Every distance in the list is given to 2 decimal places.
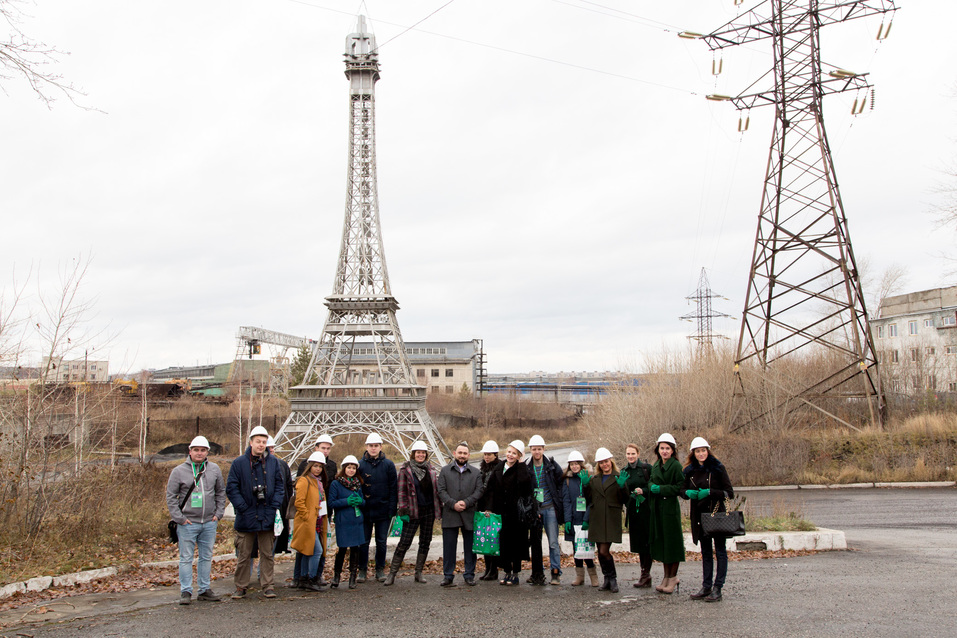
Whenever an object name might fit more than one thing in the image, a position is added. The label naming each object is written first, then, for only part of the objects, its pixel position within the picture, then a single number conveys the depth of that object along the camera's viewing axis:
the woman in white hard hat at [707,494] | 7.96
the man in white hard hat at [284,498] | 9.52
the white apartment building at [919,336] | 44.06
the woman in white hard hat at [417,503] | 9.30
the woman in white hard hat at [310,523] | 9.00
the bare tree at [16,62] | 6.37
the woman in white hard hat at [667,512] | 8.21
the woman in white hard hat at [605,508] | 8.64
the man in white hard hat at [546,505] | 9.17
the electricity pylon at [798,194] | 25.95
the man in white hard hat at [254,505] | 8.53
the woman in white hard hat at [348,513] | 9.19
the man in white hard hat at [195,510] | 8.23
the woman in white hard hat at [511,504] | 9.06
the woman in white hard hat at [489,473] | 9.28
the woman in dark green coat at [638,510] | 8.63
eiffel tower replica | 46.31
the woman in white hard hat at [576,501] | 9.04
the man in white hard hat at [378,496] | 9.45
